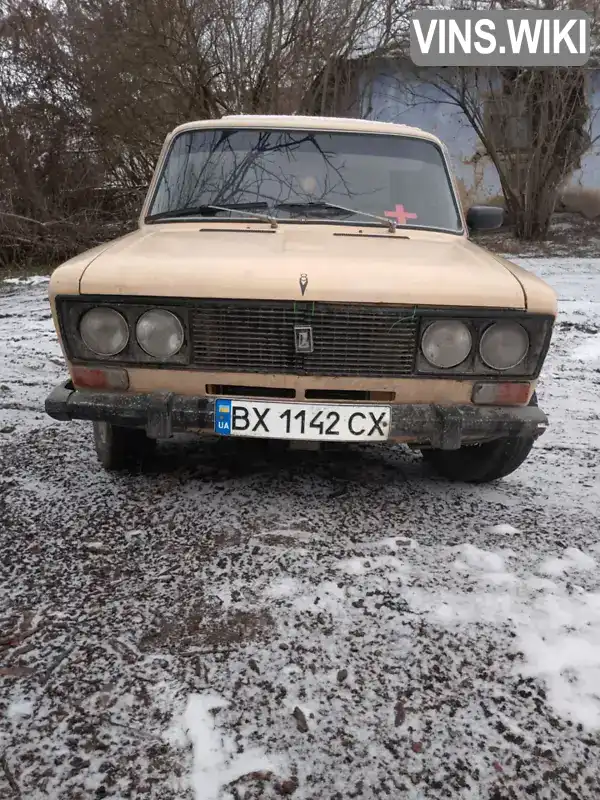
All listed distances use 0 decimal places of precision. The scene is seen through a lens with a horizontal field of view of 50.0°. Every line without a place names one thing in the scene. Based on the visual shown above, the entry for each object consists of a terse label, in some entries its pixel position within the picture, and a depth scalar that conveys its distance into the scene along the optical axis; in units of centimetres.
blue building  1483
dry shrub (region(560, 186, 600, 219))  1545
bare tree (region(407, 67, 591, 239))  1312
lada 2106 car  236
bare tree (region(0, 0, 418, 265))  984
